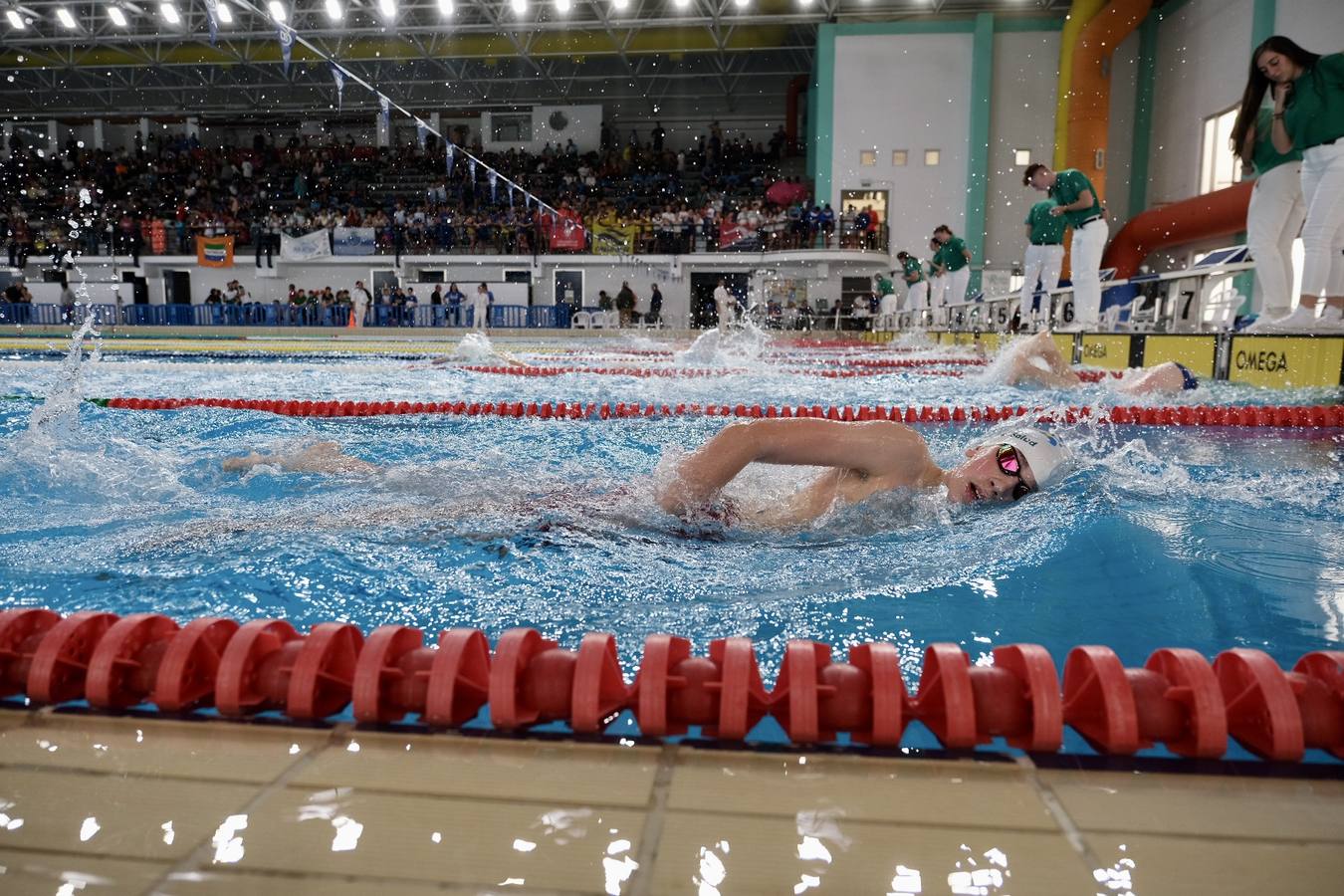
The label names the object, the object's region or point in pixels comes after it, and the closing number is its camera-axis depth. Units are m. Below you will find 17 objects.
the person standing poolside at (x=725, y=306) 19.47
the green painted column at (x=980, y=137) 19.64
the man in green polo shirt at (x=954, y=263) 11.52
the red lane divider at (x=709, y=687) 1.29
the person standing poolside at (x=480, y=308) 20.17
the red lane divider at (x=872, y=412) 4.88
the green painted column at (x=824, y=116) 20.33
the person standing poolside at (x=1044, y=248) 8.05
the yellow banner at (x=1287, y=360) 5.58
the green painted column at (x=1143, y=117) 18.50
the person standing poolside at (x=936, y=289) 12.20
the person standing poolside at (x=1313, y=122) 4.58
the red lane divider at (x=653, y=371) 8.55
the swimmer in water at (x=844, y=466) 2.38
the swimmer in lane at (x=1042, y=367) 6.34
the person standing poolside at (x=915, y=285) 13.70
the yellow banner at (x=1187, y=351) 6.57
